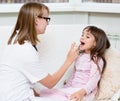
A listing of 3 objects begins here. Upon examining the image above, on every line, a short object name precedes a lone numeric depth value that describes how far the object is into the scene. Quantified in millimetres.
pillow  2053
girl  2062
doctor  1758
